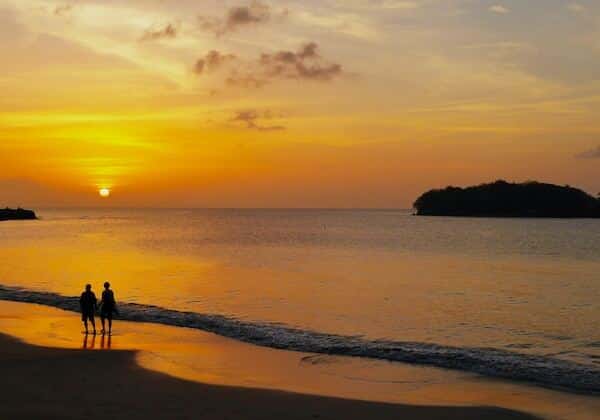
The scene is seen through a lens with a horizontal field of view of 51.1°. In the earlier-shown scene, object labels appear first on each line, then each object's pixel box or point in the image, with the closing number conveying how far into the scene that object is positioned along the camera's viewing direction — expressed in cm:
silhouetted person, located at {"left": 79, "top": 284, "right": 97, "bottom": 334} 2227
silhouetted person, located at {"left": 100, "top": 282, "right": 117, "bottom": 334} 2230
